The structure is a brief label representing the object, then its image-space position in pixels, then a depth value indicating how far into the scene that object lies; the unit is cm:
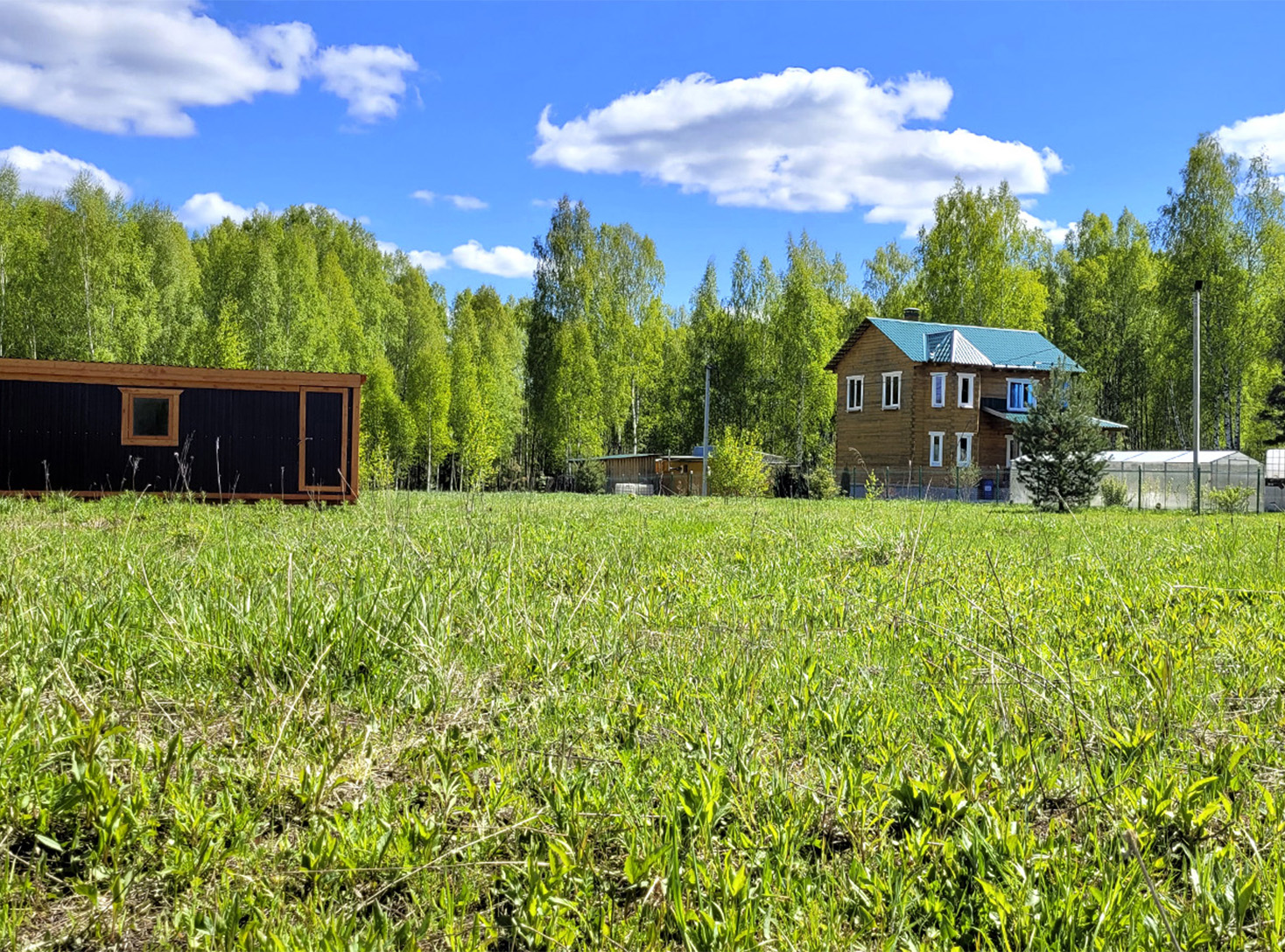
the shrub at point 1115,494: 2688
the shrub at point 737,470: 3183
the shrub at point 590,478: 3794
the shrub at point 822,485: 3186
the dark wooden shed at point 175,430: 1816
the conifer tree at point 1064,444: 2320
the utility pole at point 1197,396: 2420
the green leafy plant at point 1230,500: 2217
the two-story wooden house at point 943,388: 3828
